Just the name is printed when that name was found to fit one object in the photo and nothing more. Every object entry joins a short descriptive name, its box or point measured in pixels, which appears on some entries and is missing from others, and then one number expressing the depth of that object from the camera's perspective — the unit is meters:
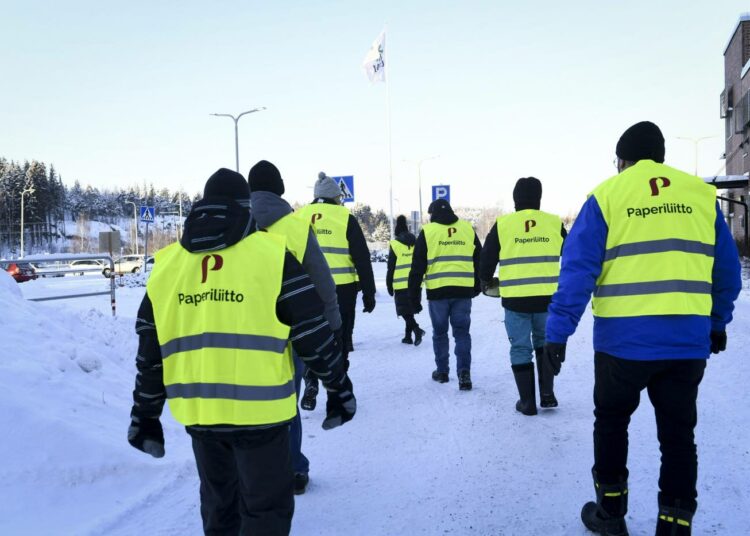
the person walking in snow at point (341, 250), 5.37
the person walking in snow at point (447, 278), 6.41
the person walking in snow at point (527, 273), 5.30
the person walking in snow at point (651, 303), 2.77
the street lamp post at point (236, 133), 30.39
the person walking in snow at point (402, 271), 9.62
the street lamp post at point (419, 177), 46.49
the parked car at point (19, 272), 24.25
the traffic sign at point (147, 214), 27.33
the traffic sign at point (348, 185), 16.53
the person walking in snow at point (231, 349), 2.31
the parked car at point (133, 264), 47.38
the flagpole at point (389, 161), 24.88
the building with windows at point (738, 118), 30.80
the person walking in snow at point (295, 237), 3.79
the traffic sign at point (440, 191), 21.09
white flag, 24.40
